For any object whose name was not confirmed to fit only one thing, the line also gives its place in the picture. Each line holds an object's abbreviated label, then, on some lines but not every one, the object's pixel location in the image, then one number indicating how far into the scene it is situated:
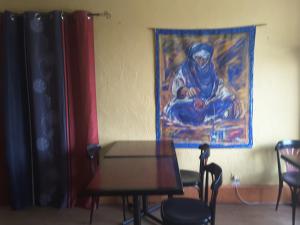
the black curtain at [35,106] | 3.34
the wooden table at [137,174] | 2.00
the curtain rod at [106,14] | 3.48
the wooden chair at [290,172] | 2.91
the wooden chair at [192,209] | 2.17
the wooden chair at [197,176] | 2.84
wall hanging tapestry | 3.42
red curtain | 3.38
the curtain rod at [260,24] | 3.39
